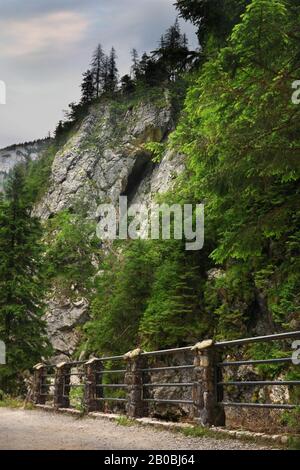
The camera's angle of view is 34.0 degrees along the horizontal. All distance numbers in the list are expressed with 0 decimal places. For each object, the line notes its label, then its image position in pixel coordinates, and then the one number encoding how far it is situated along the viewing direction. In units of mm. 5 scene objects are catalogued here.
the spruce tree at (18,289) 23625
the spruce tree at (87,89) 70656
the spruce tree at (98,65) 76875
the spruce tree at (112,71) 70131
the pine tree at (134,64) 66362
